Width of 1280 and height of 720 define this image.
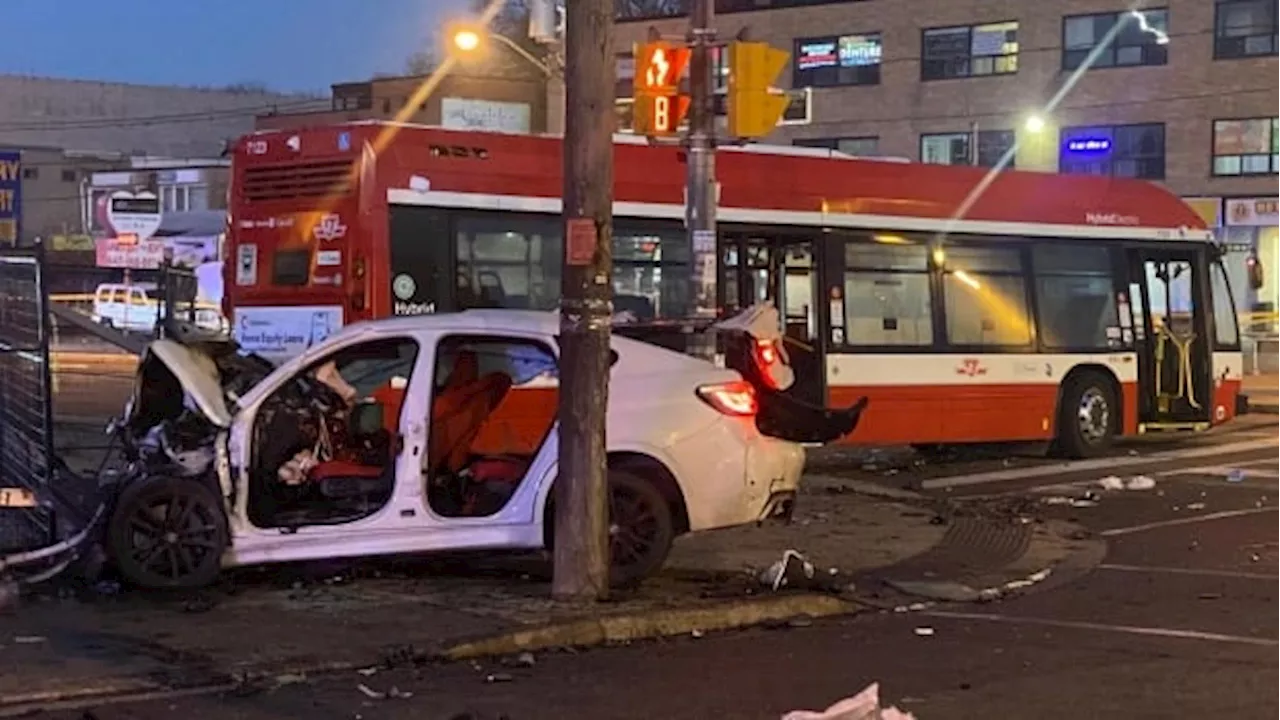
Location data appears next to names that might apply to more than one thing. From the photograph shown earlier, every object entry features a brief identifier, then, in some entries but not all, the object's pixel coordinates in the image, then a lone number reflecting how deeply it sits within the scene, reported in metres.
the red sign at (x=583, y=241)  9.66
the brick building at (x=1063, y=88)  47.50
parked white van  20.86
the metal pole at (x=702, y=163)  14.51
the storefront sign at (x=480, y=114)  63.78
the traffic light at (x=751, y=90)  14.02
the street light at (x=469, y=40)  20.95
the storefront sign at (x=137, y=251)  41.32
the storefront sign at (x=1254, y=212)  46.72
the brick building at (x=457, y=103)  64.59
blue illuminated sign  49.59
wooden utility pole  9.64
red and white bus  15.72
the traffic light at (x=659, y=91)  14.45
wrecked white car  10.03
